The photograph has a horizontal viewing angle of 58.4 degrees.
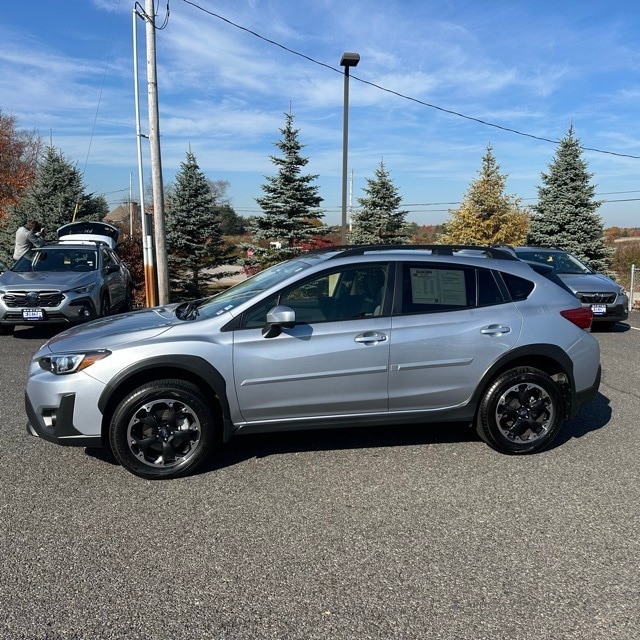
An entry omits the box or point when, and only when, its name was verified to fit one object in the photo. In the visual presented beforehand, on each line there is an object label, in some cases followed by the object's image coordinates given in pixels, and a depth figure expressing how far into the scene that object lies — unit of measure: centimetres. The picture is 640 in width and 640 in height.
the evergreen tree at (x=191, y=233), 2050
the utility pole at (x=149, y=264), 1233
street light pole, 1299
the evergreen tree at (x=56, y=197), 2472
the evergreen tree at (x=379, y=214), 2600
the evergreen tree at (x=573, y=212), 2320
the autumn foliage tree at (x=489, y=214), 2934
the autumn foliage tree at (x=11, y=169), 3397
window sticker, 445
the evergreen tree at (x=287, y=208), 1953
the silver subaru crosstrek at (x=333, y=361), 392
